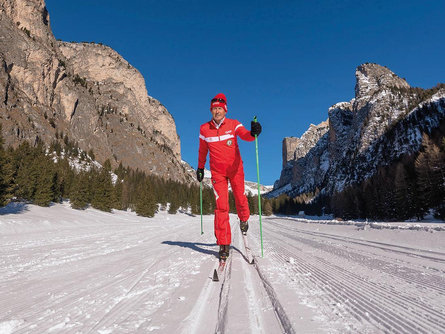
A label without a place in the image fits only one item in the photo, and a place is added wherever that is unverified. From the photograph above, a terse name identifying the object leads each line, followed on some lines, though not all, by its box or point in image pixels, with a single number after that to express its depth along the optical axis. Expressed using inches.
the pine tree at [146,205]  1881.2
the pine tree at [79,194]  1446.9
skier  164.9
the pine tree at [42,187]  1186.0
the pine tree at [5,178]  854.9
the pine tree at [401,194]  1386.6
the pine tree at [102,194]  1620.3
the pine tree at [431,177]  1198.3
